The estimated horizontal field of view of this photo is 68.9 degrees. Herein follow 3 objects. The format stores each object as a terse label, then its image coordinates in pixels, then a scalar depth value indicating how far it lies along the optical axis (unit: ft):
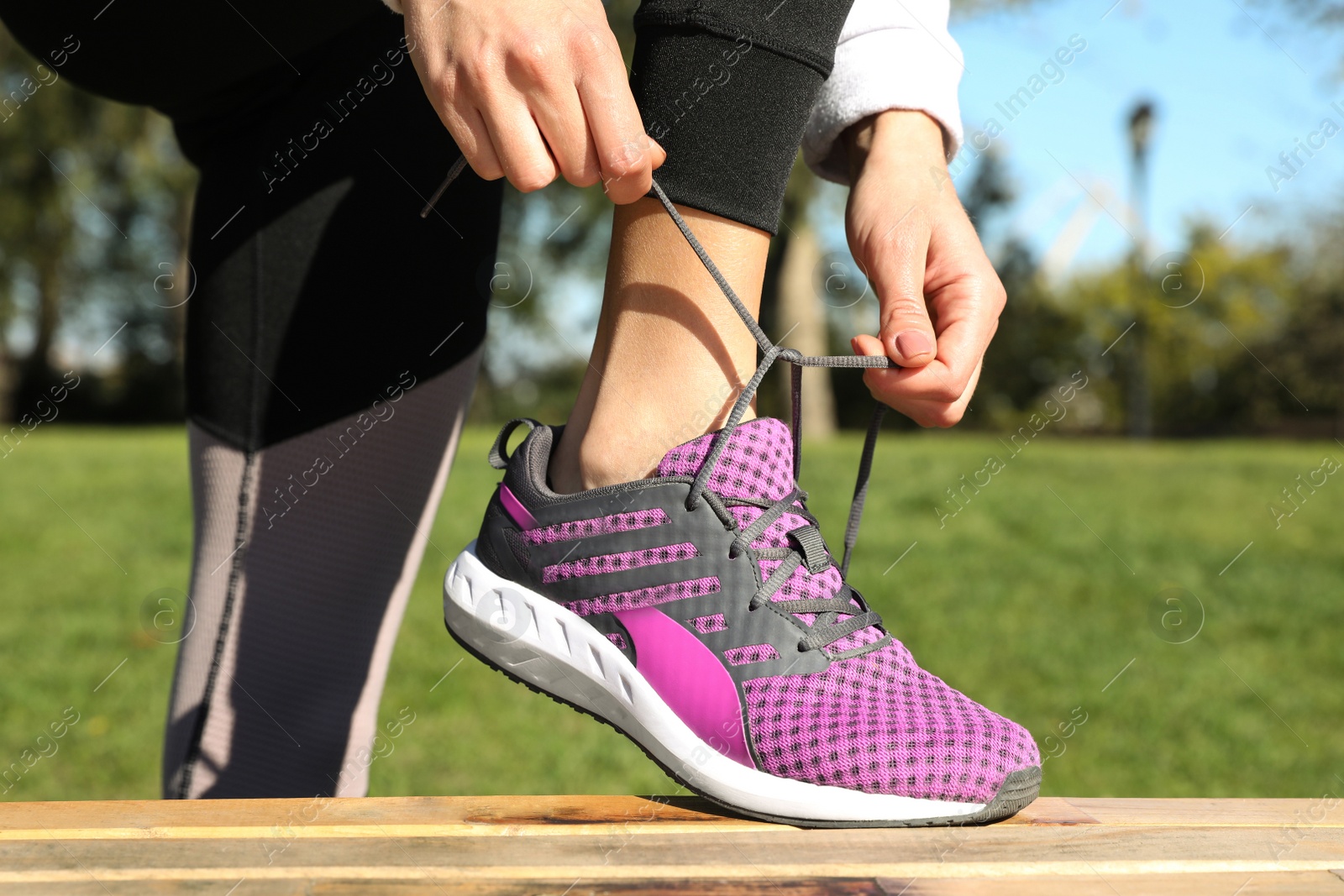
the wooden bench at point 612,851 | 2.40
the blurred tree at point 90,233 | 35.76
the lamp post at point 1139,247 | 43.42
